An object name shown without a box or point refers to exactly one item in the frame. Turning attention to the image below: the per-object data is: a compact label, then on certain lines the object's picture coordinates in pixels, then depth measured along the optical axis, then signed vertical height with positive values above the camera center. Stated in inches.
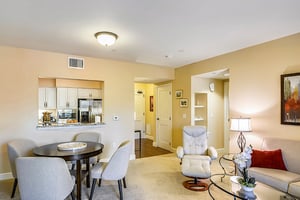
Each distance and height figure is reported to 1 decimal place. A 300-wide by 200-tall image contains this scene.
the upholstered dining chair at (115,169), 105.7 -36.6
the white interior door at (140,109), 325.7 -7.0
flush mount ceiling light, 116.8 +43.2
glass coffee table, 80.6 -39.4
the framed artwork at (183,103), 210.7 +2.2
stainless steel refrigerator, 230.5 -4.8
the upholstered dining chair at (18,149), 109.8 -27.8
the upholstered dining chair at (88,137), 152.7 -26.1
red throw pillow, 113.0 -34.1
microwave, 224.1 -11.6
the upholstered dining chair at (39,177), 82.0 -32.0
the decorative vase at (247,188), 79.5 -36.1
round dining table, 101.6 -26.8
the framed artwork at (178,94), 219.8 +13.1
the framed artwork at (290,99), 119.1 +3.6
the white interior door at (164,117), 238.2 -16.1
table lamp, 134.6 -14.8
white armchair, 118.6 -39.1
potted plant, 79.7 -29.6
